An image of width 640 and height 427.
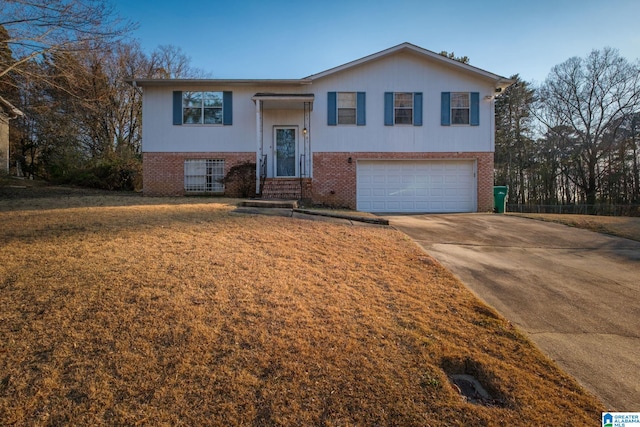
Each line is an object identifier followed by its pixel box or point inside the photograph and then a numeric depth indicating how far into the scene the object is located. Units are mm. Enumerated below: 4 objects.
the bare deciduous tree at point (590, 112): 24969
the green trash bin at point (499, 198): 14789
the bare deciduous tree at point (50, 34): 10164
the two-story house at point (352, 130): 14422
